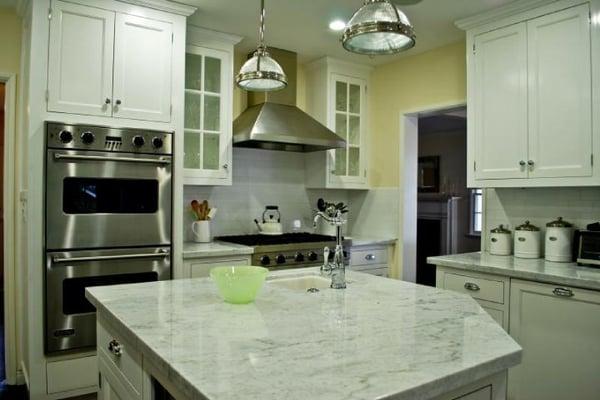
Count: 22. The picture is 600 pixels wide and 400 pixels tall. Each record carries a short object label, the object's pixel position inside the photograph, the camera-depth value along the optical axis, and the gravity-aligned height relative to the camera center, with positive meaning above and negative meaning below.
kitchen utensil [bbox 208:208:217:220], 3.69 -0.08
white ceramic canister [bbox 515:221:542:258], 3.01 -0.24
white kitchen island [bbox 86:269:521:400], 0.97 -0.37
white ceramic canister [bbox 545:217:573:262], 2.83 -0.22
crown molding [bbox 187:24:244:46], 3.48 +1.34
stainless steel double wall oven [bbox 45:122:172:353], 2.66 -0.09
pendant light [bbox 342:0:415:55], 1.57 +0.64
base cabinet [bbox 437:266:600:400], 2.34 -0.70
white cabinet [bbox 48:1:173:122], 2.71 +0.88
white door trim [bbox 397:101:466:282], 4.20 +0.16
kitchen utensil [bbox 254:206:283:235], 4.02 -0.19
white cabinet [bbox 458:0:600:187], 2.64 +0.70
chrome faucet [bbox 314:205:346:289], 1.95 -0.24
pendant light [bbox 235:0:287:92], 2.13 +0.63
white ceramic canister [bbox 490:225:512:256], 3.17 -0.26
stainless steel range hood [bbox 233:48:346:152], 3.51 +0.65
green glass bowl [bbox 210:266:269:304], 1.61 -0.29
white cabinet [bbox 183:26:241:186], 3.51 +0.76
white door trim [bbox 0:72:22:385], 3.14 -0.19
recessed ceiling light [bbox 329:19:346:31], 3.38 +1.37
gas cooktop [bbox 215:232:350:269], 3.39 -0.35
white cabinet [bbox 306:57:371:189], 4.21 +0.84
